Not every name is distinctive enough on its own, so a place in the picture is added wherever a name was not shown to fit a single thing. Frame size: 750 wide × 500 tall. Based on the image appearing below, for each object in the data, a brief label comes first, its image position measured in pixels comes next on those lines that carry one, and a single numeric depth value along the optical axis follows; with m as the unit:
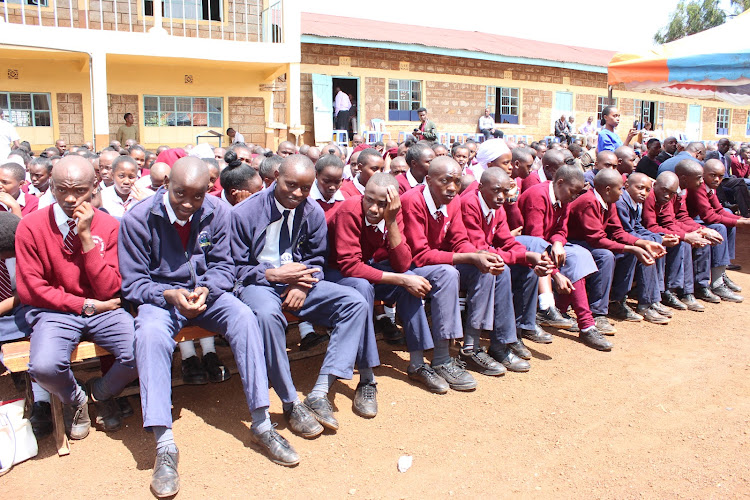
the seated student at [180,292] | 3.01
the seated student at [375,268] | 3.76
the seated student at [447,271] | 3.89
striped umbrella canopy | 8.05
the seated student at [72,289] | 3.12
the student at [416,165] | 5.48
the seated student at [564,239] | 4.73
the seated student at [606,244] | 5.11
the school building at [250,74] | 11.54
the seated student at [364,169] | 5.21
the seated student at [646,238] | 5.46
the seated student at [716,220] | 6.12
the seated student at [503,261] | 4.23
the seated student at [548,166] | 5.93
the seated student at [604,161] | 6.12
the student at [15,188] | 4.46
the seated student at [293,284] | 3.34
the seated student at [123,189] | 4.73
